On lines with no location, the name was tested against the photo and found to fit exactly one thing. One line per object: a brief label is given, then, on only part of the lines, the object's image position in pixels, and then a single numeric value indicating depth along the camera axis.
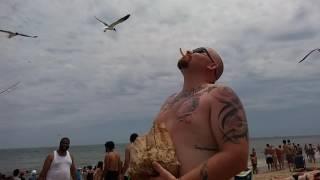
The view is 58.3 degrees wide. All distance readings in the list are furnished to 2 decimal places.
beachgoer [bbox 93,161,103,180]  10.70
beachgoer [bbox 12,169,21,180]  12.38
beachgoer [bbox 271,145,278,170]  19.13
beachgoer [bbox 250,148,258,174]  18.88
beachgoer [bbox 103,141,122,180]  7.14
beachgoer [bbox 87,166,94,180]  14.18
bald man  1.42
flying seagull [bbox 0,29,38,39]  6.93
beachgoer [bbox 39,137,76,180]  4.56
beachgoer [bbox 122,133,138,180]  6.11
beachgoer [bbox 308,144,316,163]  22.25
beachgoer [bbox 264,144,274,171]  19.26
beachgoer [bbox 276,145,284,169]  18.82
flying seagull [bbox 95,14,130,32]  5.21
